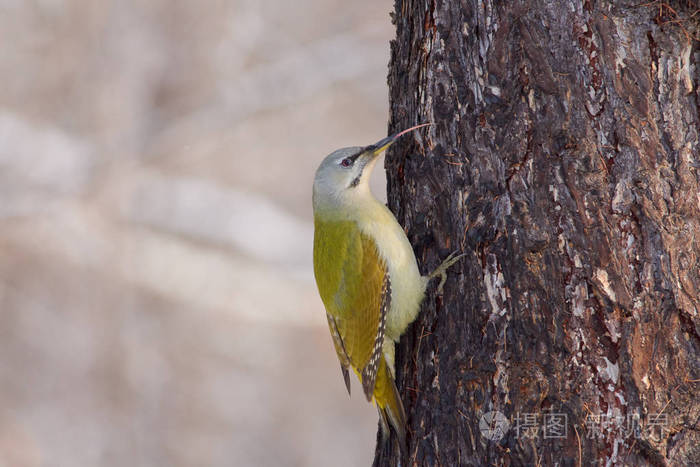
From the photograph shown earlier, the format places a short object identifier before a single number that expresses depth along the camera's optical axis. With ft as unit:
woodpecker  21.15
